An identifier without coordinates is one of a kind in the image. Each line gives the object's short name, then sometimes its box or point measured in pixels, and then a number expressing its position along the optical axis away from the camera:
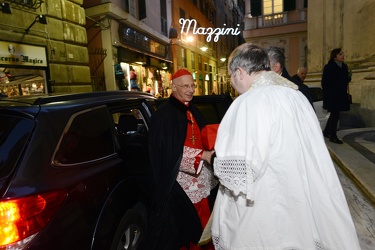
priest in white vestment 1.47
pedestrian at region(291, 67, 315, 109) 3.86
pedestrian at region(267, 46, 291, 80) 3.26
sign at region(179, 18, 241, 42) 21.38
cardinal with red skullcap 2.43
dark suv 1.49
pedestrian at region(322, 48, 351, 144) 5.68
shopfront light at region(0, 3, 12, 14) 6.71
